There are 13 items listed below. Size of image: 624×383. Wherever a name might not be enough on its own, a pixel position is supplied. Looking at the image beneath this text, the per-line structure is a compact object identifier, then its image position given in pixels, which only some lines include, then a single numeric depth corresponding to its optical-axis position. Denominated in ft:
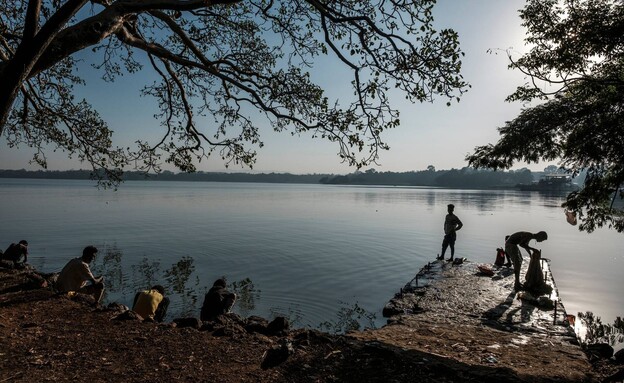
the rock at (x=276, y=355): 19.12
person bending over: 42.49
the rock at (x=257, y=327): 27.30
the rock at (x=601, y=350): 32.89
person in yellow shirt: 31.73
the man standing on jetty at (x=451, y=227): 58.54
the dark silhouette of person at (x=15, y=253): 57.21
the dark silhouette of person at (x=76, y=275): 33.38
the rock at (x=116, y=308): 29.08
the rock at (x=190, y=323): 25.88
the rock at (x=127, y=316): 26.13
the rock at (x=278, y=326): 26.89
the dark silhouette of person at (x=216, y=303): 33.99
